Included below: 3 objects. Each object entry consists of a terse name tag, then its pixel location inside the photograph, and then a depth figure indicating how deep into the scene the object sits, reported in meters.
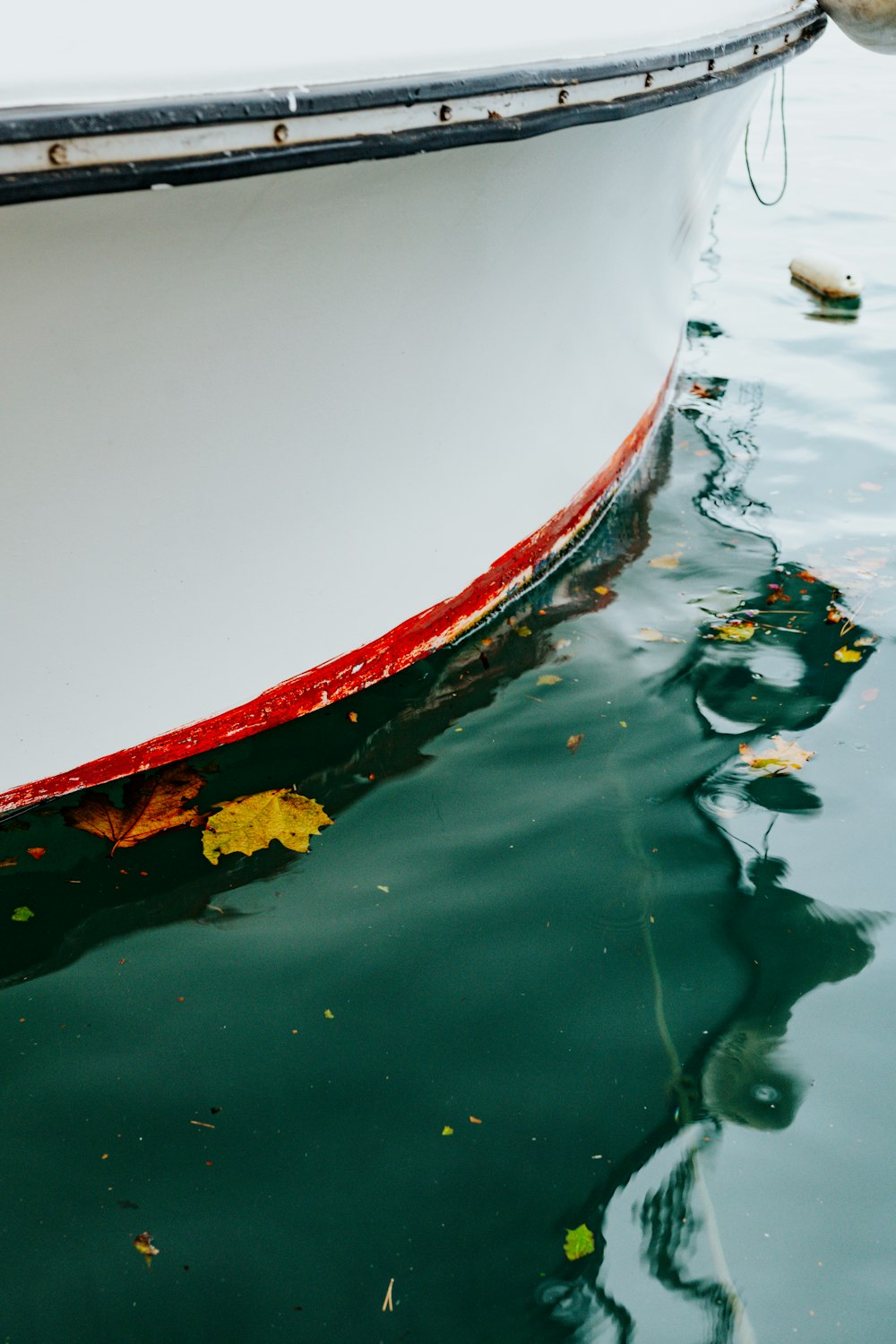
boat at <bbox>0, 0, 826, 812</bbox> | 1.68
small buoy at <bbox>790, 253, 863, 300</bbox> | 6.02
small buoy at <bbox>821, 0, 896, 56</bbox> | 3.07
